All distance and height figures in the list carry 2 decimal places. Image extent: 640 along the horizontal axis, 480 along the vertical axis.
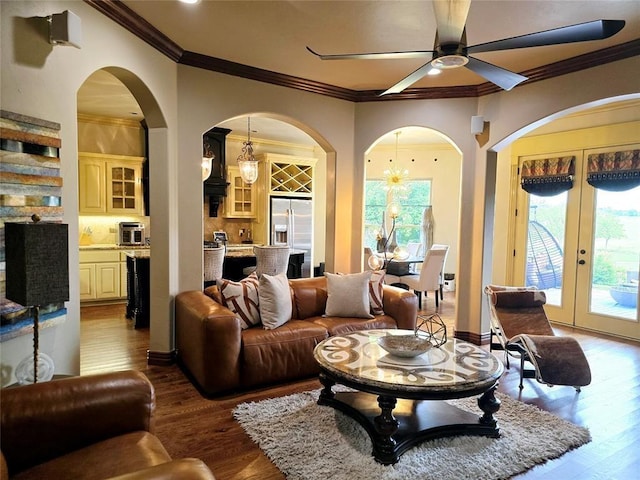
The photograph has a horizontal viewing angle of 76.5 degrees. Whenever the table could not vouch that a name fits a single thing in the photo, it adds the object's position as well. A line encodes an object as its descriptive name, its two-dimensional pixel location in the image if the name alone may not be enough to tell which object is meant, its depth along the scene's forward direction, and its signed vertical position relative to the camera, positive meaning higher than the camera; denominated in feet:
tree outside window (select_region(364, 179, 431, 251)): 28.58 +1.15
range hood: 23.11 +3.14
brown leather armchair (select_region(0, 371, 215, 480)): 5.15 -2.97
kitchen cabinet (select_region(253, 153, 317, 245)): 25.23 +2.43
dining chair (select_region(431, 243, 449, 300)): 21.22 -3.11
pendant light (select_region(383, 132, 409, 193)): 24.47 +2.61
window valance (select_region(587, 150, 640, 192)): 16.66 +2.38
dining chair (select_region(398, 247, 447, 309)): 20.42 -2.66
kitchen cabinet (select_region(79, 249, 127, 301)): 20.52 -3.03
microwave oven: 22.25 -0.97
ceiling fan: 6.95 +3.48
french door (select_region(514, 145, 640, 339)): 17.26 -1.24
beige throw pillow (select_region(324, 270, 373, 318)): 13.61 -2.57
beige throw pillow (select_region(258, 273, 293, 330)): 12.16 -2.56
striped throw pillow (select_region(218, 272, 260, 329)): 12.16 -2.48
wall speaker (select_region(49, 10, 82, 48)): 7.43 +3.44
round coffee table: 7.87 -3.24
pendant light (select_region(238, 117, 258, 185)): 20.35 +2.72
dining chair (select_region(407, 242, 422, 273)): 27.25 -1.81
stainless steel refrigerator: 25.35 -0.33
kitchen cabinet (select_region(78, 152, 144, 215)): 21.12 +1.71
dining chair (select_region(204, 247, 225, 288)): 15.03 -1.68
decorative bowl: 8.95 -2.76
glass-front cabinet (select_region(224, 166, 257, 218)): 25.12 +1.33
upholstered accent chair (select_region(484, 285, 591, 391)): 10.95 -3.43
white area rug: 7.62 -4.67
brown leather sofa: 10.61 -3.41
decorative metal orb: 9.84 -2.97
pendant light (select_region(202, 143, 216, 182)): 15.93 +2.09
